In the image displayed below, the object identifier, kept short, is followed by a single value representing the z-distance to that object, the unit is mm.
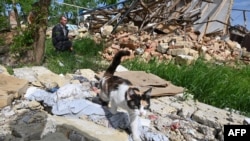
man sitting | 5362
